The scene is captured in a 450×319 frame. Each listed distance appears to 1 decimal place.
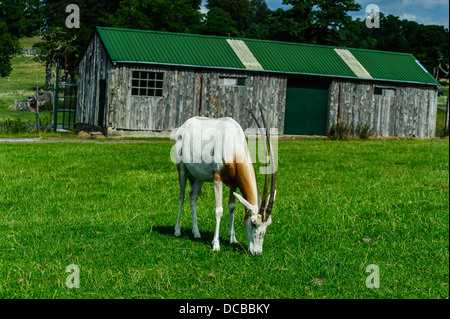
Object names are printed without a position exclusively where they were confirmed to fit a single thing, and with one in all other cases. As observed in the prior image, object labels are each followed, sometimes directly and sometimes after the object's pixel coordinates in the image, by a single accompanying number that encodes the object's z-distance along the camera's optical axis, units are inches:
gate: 1130.7
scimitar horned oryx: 258.7
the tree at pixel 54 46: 1915.6
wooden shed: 1001.5
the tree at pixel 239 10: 3026.6
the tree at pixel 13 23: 1139.9
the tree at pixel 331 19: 1968.5
